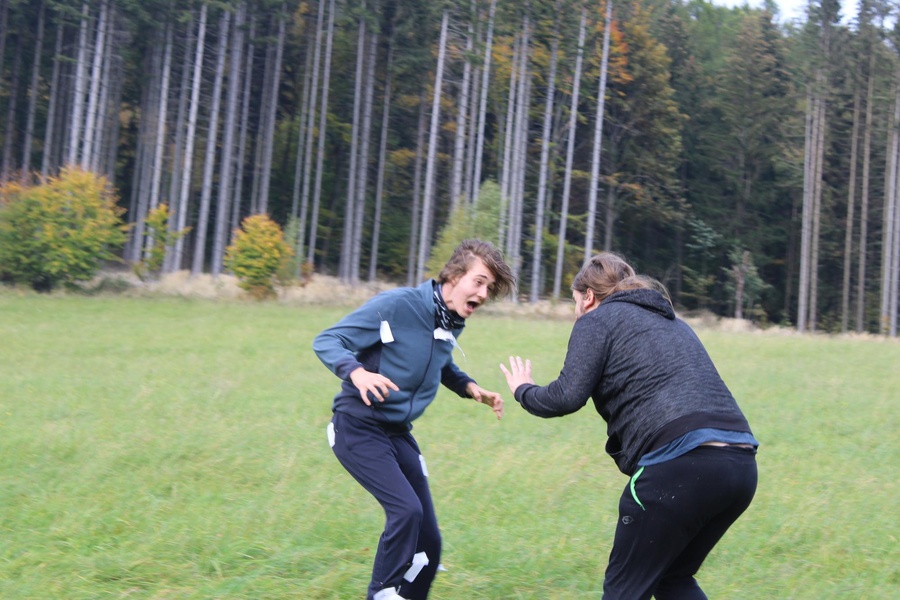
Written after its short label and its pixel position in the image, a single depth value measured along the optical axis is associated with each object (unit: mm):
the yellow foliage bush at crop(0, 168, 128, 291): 26516
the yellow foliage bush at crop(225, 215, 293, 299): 28688
